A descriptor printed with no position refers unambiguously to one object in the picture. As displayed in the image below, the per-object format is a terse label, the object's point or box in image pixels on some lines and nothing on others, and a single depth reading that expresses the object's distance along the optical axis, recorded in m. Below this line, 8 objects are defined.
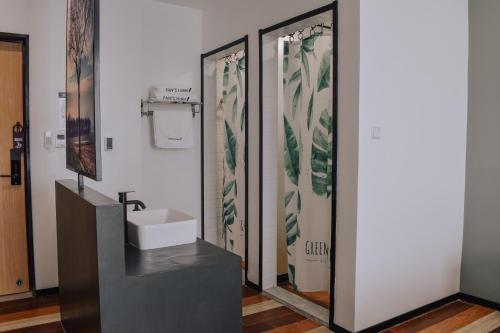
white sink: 1.91
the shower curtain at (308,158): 3.18
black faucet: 2.03
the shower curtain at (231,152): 3.92
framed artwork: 1.76
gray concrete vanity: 1.58
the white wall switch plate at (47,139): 3.29
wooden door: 3.23
